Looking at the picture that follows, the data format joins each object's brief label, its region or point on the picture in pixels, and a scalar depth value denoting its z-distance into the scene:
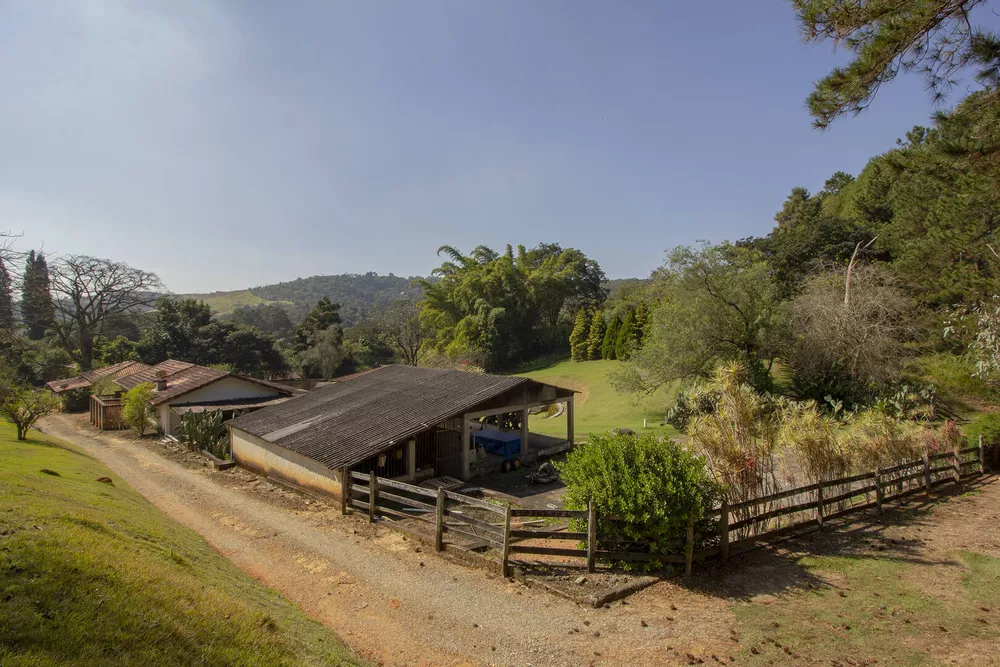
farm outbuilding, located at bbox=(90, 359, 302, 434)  26.15
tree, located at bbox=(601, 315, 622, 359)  45.65
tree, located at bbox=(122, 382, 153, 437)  26.45
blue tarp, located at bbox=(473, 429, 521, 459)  18.38
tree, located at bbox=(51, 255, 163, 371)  44.38
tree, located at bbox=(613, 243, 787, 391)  26.98
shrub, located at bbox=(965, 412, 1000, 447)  16.73
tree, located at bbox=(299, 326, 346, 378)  52.31
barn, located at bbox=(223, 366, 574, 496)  15.16
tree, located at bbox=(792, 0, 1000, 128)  8.06
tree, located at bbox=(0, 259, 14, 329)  18.43
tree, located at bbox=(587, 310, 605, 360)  47.53
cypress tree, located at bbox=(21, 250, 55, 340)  42.60
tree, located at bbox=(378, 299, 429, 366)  57.84
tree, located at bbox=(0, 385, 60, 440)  20.28
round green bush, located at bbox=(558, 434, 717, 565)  9.03
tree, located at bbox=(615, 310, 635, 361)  43.08
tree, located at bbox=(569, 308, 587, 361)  48.59
